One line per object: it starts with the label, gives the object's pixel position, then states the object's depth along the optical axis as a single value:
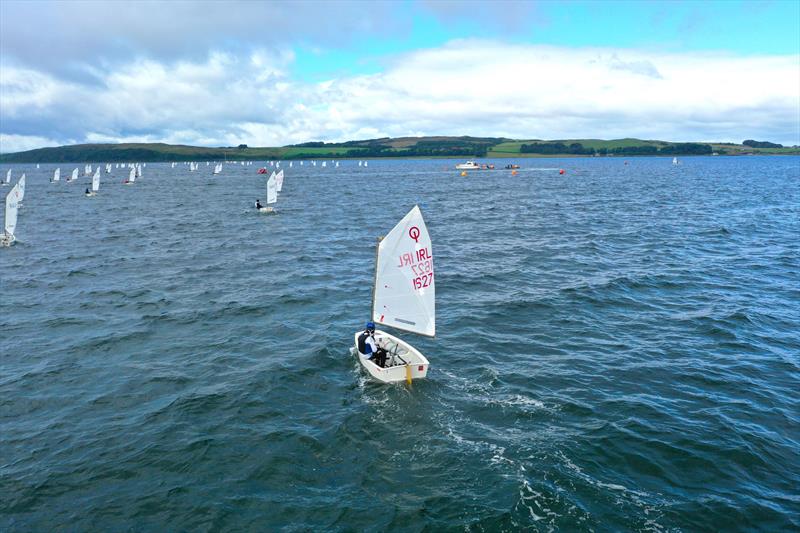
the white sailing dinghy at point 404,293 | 25.02
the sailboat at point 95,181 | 124.20
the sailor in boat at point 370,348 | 25.14
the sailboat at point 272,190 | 85.48
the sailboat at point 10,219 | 57.97
